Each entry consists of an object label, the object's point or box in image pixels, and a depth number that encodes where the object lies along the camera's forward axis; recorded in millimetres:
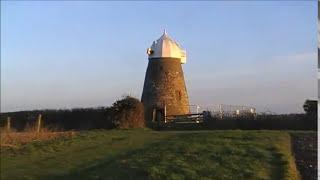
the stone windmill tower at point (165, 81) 30453
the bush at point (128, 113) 22250
